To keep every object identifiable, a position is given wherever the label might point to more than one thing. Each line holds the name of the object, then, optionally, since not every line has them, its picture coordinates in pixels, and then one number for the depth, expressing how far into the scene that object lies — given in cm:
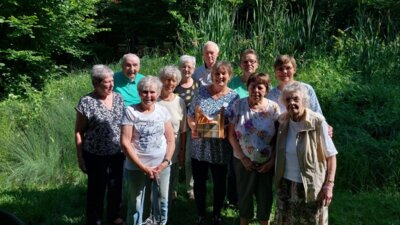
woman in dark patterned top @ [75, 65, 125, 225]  405
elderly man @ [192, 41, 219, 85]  488
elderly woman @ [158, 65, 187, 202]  429
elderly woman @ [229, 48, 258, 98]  434
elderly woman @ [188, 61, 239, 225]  406
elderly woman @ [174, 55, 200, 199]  469
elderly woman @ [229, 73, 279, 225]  378
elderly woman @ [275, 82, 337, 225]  335
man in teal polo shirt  454
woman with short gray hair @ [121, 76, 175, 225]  380
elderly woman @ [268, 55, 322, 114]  384
